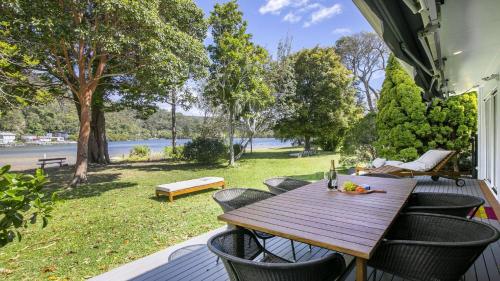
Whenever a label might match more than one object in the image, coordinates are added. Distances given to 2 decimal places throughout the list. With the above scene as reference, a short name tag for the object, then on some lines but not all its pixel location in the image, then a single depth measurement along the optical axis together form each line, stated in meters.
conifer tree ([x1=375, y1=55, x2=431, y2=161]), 8.73
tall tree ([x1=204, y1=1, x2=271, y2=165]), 11.51
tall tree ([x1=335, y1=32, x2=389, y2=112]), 22.48
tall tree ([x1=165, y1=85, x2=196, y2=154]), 12.15
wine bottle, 3.24
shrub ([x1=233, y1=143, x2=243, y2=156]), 15.16
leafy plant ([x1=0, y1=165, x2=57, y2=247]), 1.07
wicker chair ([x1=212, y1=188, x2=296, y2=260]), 3.24
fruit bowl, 3.02
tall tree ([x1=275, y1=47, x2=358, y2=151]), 17.47
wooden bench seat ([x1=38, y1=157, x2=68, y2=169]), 11.43
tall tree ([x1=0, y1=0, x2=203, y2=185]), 6.08
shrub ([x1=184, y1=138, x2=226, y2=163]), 13.43
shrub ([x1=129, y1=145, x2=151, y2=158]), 17.20
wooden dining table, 1.70
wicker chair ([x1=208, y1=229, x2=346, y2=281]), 1.52
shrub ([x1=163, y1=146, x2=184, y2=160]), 14.75
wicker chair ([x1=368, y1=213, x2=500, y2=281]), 1.75
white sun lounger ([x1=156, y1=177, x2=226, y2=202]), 6.34
